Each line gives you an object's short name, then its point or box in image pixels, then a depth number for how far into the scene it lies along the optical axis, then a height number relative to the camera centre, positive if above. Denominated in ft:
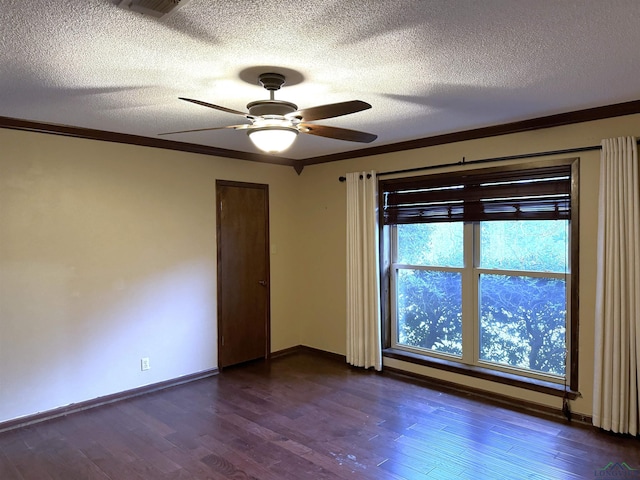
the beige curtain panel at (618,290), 10.31 -1.40
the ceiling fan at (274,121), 8.42 +2.18
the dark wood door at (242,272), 16.02 -1.39
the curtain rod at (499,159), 11.33 +2.11
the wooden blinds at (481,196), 11.87 +1.10
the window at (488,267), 12.00 -1.08
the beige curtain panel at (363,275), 15.56 -1.47
